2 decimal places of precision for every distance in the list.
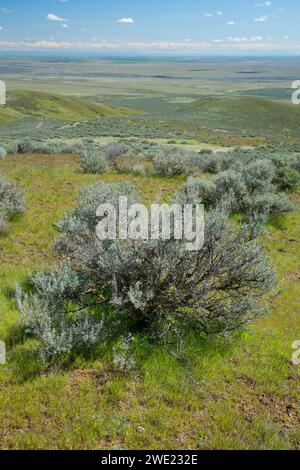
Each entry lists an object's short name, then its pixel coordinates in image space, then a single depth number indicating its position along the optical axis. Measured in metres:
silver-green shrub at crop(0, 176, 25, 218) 10.82
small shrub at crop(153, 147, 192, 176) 17.70
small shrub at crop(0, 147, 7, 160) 19.61
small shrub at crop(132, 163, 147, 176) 17.56
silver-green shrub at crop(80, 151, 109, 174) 17.20
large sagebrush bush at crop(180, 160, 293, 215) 13.44
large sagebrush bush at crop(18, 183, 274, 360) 5.58
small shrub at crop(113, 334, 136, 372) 5.03
